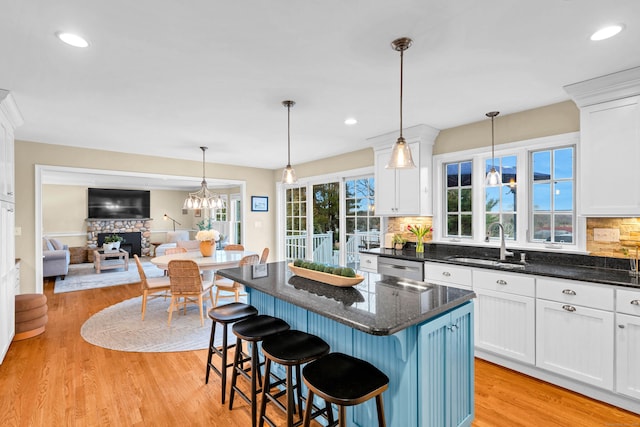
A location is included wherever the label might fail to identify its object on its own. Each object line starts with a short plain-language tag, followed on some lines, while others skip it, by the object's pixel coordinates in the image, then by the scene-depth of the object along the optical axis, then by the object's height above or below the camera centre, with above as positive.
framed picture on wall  6.71 +0.20
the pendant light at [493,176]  3.24 +0.37
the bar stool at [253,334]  2.02 -0.78
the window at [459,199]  3.74 +0.17
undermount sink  2.82 -0.49
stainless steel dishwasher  3.41 -0.62
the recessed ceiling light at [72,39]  1.84 +1.03
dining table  4.23 -0.66
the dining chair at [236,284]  4.16 -0.97
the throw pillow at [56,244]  7.45 -0.72
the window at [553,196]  3.02 +0.16
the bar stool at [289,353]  1.69 -0.77
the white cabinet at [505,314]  2.62 -0.88
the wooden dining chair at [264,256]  4.96 -0.68
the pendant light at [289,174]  2.91 +0.36
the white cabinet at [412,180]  3.81 +0.41
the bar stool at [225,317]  2.33 -0.78
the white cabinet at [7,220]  2.87 -0.06
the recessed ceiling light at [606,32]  1.79 +1.04
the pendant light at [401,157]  2.08 +0.37
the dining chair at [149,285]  4.07 -0.93
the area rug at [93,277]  6.04 -1.37
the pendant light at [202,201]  5.11 +0.19
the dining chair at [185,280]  3.77 -0.82
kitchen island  1.58 -0.70
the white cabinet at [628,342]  2.14 -0.88
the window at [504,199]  3.37 +0.14
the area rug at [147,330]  3.38 -1.39
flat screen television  9.74 +0.31
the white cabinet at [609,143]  2.39 +0.54
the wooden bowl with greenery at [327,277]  2.05 -0.44
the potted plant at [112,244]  7.95 -0.77
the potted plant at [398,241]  4.21 -0.37
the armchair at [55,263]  6.36 -1.00
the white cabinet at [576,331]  2.26 -0.88
